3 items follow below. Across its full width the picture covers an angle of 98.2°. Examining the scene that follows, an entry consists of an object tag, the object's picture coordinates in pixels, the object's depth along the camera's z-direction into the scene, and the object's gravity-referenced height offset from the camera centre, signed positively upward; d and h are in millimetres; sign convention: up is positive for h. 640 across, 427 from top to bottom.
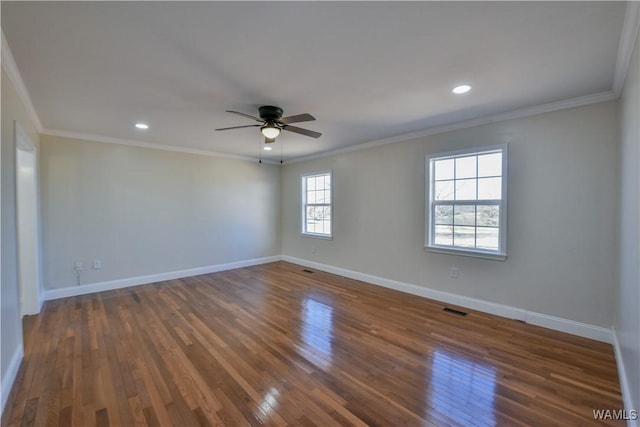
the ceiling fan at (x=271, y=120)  2967 +940
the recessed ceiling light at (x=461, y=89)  2594 +1136
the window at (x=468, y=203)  3434 +76
